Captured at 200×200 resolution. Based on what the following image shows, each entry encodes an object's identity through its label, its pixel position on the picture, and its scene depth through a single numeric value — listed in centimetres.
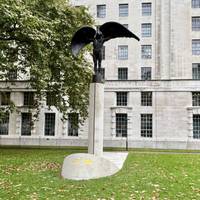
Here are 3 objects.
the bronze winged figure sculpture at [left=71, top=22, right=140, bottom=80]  1528
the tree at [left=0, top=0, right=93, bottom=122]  1728
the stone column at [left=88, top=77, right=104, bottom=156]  1440
